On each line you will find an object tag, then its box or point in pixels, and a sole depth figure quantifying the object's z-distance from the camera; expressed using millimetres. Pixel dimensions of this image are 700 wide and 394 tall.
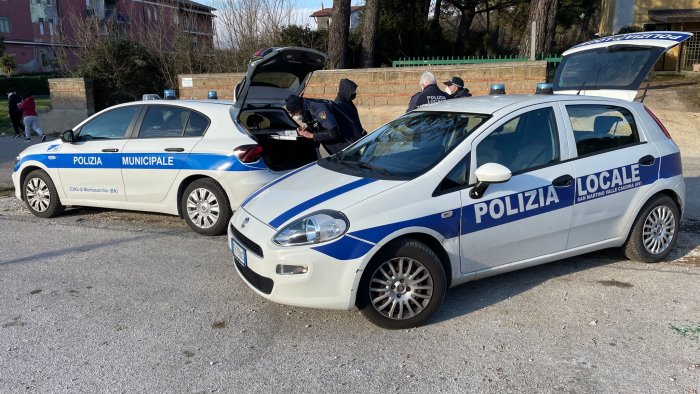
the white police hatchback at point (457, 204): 3660
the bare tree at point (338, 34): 15188
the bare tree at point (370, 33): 15977
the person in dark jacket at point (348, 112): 6609
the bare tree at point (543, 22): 14477
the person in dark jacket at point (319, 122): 6414
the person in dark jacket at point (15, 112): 17125
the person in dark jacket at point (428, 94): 7332
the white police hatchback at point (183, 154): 6000
